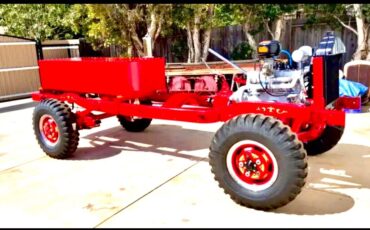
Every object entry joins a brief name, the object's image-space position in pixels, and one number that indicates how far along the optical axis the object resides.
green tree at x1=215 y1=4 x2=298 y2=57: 11.21
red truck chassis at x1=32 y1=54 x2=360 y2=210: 3.19
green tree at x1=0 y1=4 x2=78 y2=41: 14.69
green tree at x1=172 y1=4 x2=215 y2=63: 11.28
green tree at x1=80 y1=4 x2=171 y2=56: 11.66
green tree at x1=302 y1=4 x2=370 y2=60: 9.87
